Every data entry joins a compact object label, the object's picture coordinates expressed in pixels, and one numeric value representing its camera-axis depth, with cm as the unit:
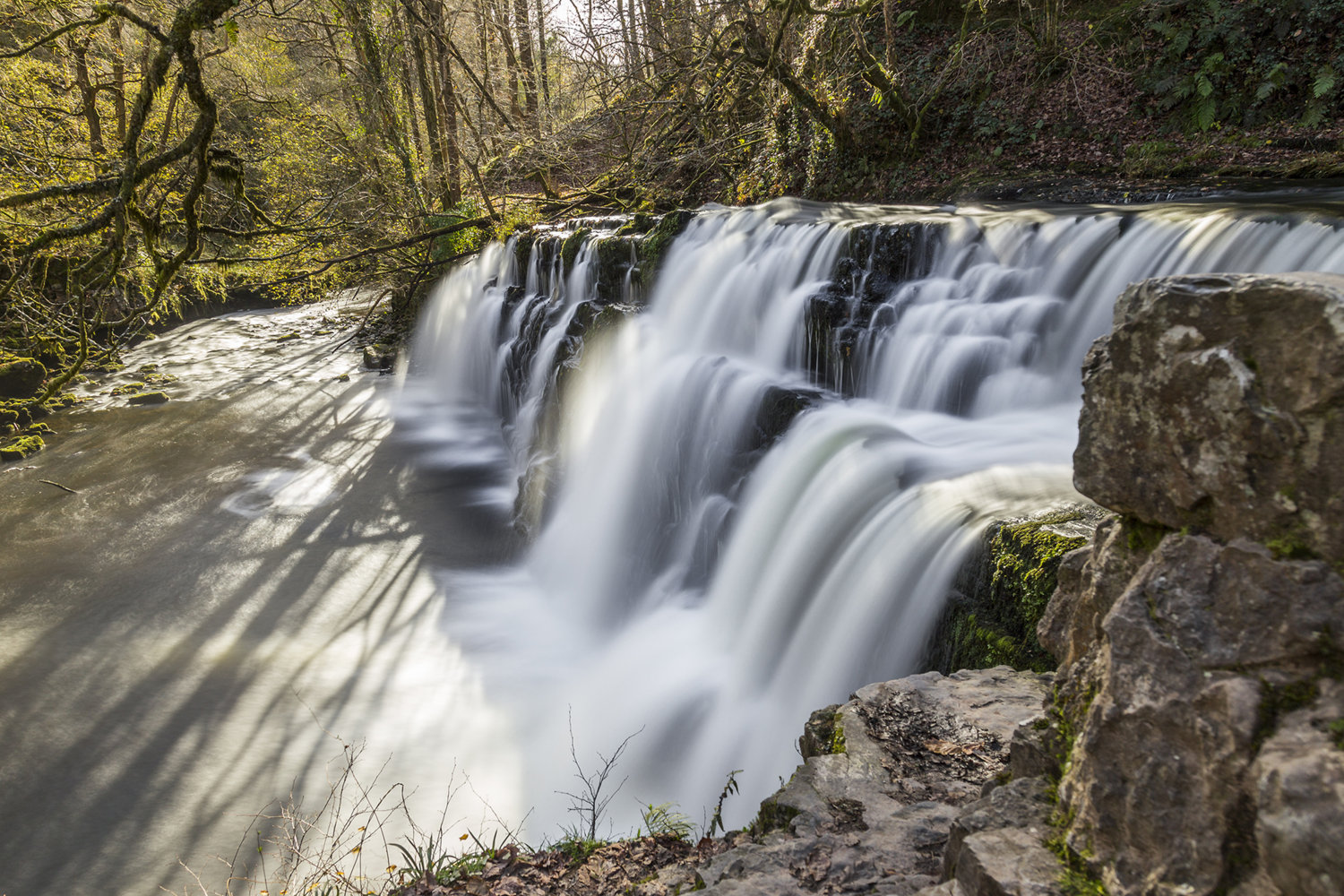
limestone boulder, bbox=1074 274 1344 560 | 130
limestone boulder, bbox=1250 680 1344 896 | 109
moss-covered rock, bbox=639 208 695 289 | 927
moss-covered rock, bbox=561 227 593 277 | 1071
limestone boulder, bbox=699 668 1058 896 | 202
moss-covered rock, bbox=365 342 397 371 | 1410
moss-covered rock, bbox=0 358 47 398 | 1205
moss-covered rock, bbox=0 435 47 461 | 930
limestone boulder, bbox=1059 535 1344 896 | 128
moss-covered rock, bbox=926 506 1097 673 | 296
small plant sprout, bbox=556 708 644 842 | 421
